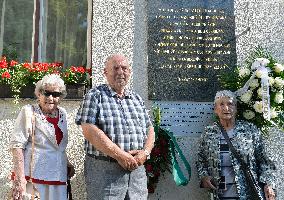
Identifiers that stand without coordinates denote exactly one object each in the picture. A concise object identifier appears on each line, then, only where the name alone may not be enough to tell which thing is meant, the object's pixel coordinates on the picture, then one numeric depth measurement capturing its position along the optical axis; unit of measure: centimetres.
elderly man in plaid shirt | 333
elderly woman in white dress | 335
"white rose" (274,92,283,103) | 442
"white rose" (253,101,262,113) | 439
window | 516
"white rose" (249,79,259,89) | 442
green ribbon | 427
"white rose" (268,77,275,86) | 440
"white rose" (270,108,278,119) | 439
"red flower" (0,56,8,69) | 464
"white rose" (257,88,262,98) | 439
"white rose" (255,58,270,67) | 448
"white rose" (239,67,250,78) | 454
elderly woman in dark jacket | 388
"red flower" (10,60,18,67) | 471
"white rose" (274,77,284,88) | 441
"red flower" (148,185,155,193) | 439
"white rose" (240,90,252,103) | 440
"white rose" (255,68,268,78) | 437
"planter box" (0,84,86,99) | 456
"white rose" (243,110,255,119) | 443
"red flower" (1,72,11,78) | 455
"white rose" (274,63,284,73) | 449
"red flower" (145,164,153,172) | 427
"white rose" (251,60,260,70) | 449
